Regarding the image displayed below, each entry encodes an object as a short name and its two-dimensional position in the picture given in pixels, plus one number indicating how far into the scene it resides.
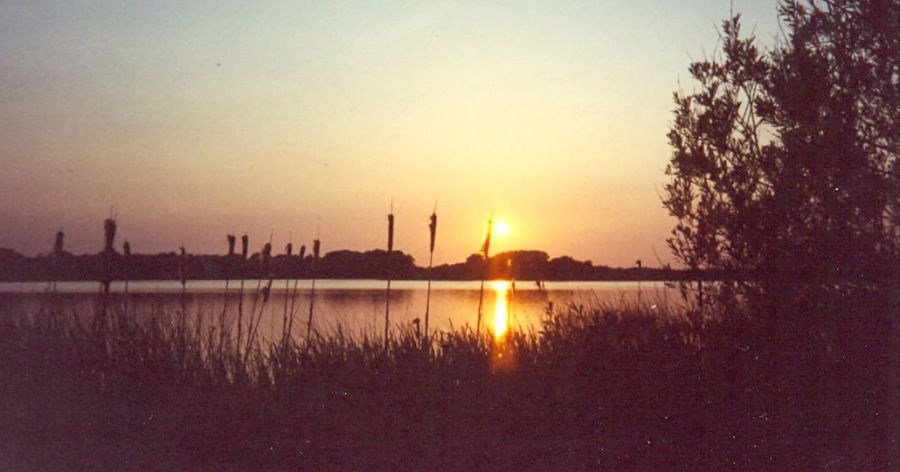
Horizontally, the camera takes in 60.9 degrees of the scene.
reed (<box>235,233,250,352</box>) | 14.60
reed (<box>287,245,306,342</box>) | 15.94
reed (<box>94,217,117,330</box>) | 12.33
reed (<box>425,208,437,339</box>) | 14.21
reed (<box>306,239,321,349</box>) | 15.95
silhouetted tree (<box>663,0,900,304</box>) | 6.75
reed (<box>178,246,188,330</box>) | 13.87
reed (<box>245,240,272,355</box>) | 14.05
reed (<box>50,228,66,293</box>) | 13.61
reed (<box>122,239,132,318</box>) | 13.55
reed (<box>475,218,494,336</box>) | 15.24
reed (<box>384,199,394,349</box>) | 14.33
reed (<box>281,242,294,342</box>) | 15.97
